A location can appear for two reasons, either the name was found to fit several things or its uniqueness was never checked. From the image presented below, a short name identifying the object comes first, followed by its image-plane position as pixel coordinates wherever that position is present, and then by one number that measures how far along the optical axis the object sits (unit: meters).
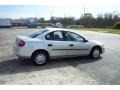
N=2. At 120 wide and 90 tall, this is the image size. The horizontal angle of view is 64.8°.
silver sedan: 3.70
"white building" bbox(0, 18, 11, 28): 35.66
